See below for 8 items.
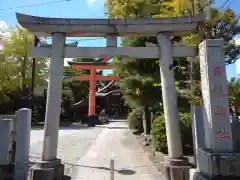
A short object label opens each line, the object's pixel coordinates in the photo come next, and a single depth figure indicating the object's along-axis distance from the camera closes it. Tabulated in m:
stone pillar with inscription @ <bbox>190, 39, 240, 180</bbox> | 4.89
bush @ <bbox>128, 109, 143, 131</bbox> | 16.88
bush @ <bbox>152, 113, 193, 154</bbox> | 9.22
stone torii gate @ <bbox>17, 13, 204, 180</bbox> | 6.53
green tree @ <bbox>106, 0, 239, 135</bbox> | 9.66
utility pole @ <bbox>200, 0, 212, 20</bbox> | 9.12
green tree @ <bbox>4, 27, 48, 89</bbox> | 24.64
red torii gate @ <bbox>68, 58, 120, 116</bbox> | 23.72
